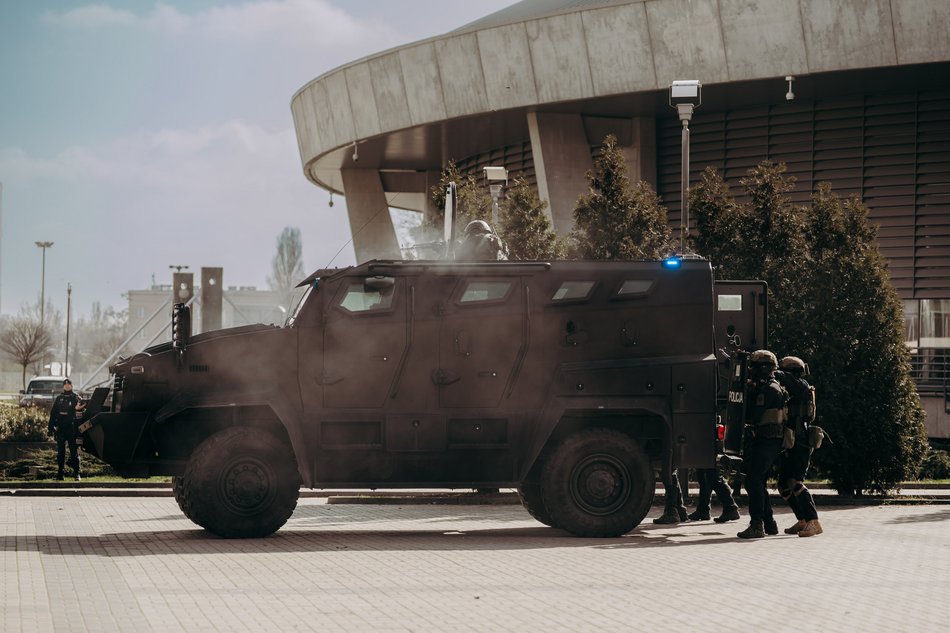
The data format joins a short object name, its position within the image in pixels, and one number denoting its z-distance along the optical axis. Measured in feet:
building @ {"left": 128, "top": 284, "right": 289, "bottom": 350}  532.32
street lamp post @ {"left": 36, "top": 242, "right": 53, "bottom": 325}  329.21
